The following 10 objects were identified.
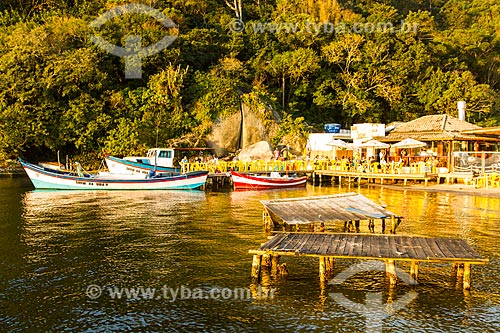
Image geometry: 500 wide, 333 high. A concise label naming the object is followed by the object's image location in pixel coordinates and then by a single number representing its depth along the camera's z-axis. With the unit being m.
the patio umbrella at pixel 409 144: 35.34
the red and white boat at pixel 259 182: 33.41
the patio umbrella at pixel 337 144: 40.95
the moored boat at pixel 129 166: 36.91
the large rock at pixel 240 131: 45.66
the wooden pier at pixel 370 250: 11.09
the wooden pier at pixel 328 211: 16.02
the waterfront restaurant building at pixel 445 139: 36.12
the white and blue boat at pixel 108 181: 32.78
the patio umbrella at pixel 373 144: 37.66
